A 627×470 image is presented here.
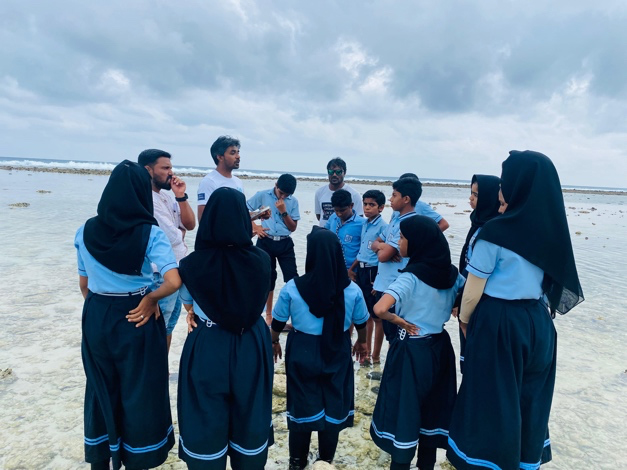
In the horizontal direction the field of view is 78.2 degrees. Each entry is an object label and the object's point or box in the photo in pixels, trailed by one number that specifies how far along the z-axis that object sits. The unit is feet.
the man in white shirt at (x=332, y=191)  18.58
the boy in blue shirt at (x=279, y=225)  18.79
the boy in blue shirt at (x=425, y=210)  15.56
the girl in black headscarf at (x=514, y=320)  7.92
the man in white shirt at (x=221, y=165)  15.34
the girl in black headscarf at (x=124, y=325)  8.32
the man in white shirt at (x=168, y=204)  12.45
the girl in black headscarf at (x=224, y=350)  7.95
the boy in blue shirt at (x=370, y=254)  15.42
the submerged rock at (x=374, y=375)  14.82
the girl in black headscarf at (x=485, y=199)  11.01
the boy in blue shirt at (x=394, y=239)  13.57
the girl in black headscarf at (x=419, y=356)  8.89
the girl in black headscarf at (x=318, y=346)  9.30
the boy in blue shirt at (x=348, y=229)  16.40
